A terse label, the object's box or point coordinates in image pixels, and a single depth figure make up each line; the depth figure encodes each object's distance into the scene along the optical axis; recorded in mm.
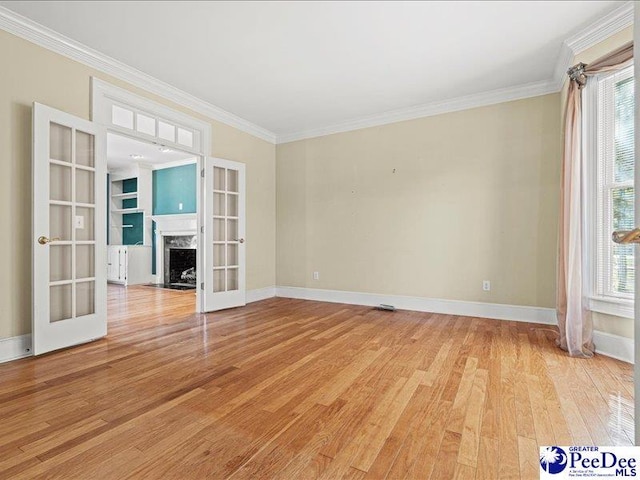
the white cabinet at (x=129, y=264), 7012
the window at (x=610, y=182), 2607
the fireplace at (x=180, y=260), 6961
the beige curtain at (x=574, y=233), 2729
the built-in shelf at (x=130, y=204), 7484
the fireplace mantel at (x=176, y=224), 6747
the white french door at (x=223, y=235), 4219
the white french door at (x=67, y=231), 2619
